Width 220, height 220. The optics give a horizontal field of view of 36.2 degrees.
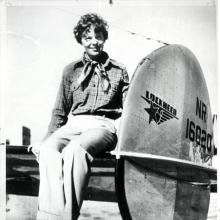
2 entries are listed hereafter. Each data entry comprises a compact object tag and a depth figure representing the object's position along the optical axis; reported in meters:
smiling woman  1.60
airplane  1.63
